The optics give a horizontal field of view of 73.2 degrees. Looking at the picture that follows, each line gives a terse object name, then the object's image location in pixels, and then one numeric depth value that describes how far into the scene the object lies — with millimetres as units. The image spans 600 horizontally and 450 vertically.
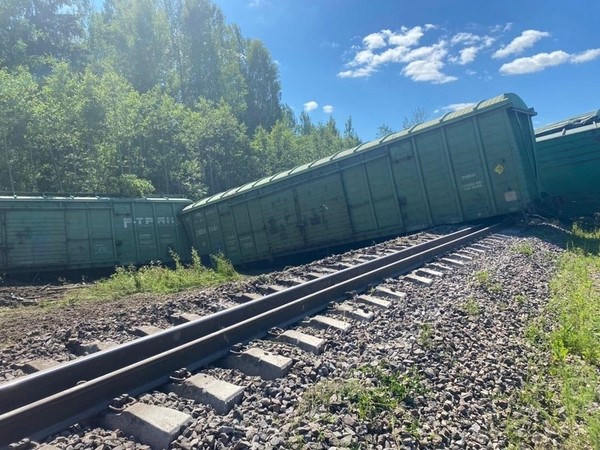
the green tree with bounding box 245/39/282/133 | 53906
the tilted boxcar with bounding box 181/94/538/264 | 11602
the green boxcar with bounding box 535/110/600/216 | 13539
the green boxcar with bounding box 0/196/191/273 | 15961
